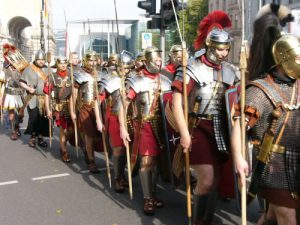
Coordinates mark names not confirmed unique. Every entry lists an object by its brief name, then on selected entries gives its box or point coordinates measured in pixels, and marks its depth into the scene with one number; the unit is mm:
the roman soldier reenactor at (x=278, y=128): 2869
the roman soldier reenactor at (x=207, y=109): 3834
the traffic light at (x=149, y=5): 8062
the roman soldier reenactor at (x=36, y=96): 8766
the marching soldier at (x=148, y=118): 4707
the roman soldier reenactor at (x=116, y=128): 5668
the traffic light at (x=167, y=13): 8008
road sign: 10205
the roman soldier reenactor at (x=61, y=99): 7526
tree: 49031
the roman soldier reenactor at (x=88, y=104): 6598
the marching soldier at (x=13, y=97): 10211
